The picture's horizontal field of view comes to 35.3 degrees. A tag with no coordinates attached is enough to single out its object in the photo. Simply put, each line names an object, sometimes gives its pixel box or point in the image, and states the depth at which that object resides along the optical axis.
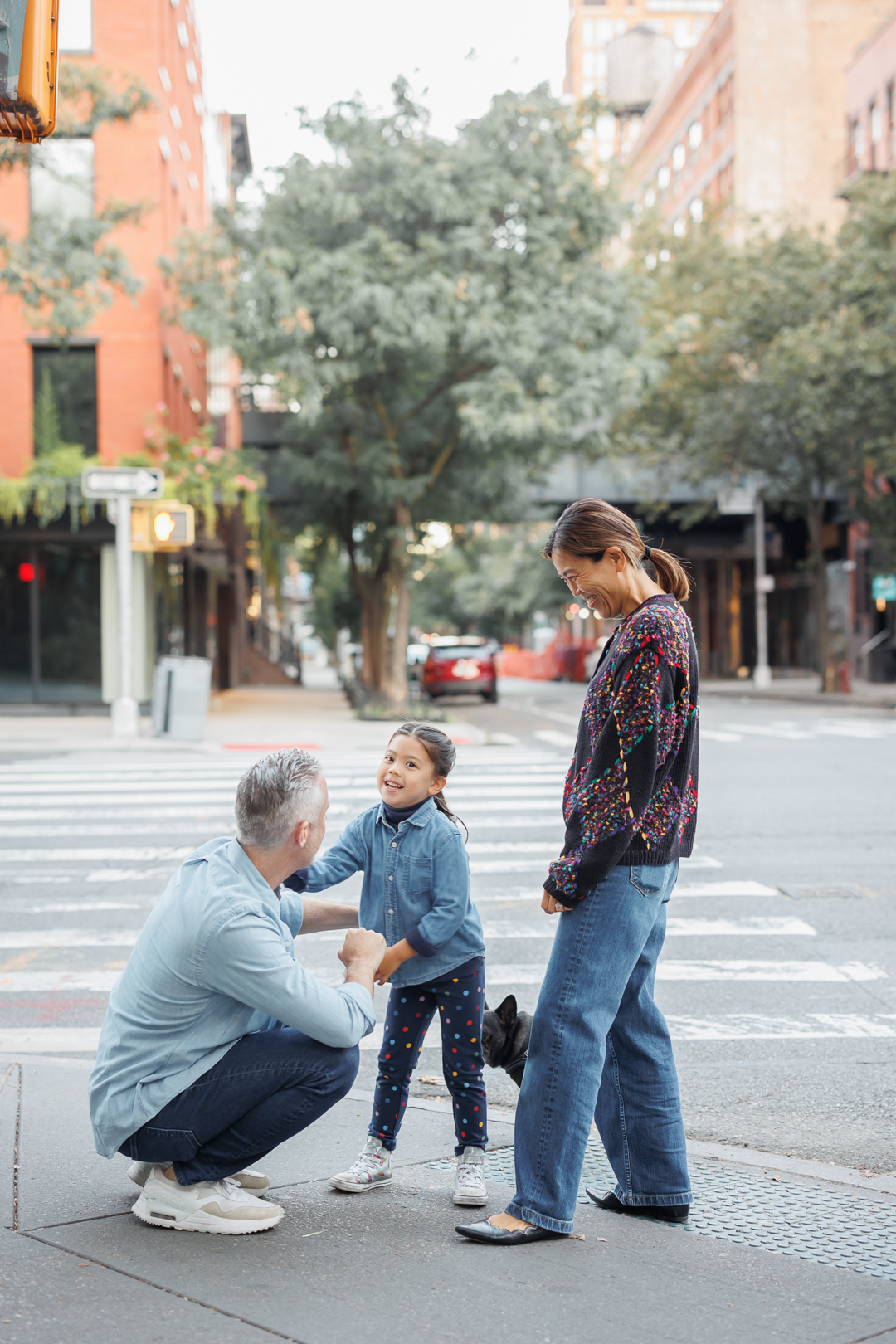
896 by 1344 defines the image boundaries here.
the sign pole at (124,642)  20.20
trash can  19.78
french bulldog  3.78
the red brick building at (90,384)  25.47
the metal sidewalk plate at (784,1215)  3.50
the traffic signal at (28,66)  3.16
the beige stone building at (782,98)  54.16
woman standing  3.46
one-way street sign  20.09
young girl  3.82
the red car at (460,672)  34.88
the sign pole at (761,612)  39.88
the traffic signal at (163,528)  20.44
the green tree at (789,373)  30.19
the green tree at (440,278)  23.03
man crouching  3.39
